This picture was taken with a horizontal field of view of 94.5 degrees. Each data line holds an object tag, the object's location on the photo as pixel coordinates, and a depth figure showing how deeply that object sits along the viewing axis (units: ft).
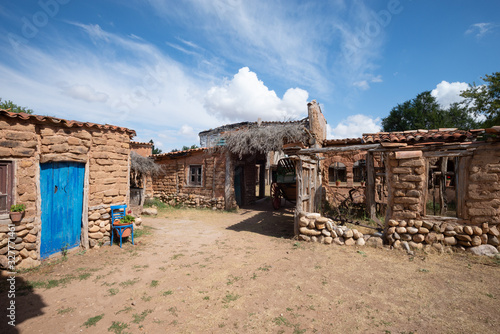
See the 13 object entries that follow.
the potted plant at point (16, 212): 14.08
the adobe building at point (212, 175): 38.60
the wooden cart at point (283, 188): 38.96
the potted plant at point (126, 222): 19.66
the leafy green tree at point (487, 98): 39.99
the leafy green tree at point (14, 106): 49.85
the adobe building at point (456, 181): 16.93
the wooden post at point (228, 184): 38.58
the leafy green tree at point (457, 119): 73.92
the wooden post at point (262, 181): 51.09
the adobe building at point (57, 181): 14.43
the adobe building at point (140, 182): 36.55
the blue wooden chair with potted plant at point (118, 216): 19.53
